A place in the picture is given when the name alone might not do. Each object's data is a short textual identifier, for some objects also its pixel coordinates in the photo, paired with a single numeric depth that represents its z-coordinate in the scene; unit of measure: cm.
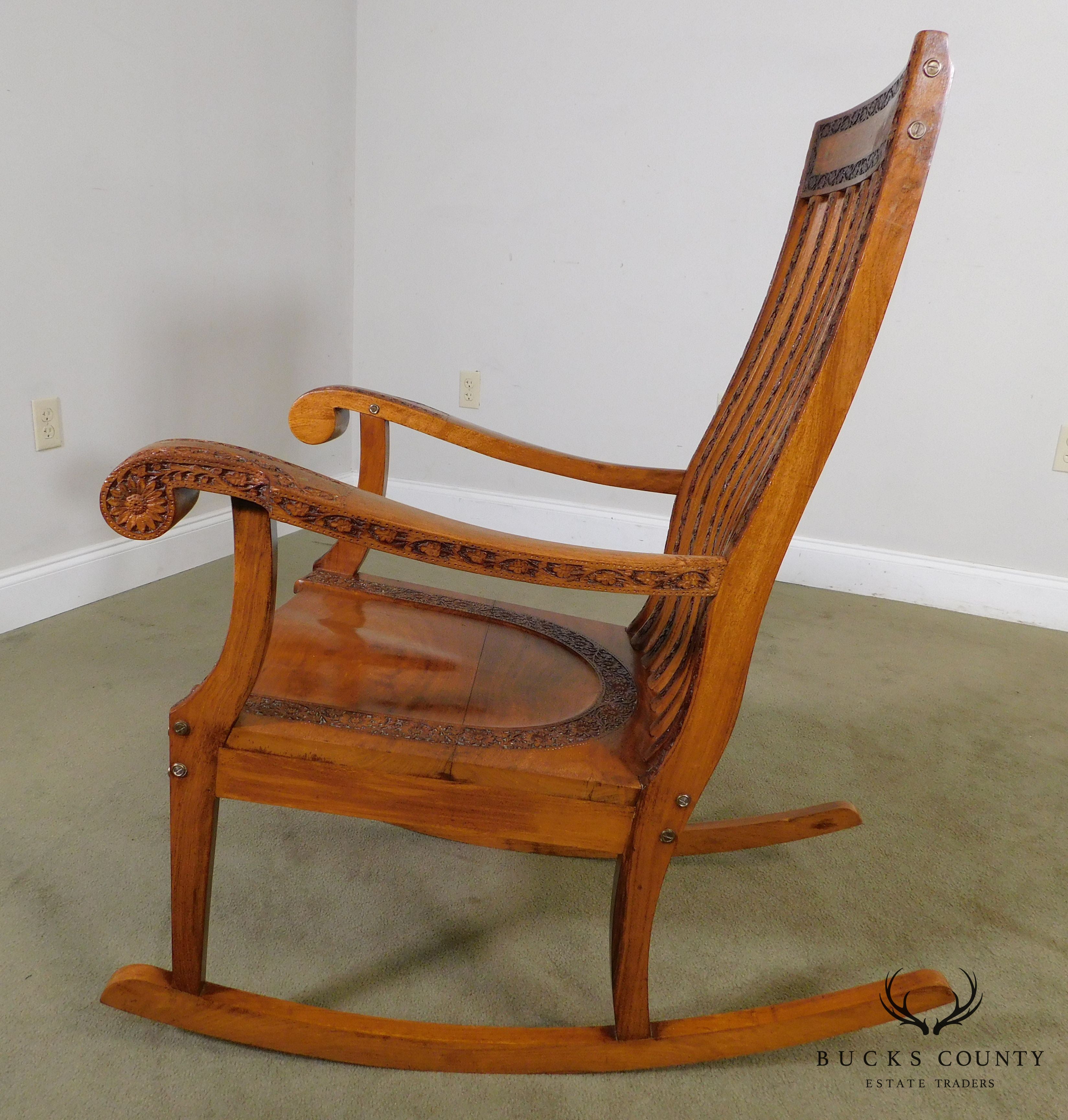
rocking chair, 72
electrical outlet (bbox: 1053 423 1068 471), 225
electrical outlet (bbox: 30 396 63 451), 179
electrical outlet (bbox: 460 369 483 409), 265
